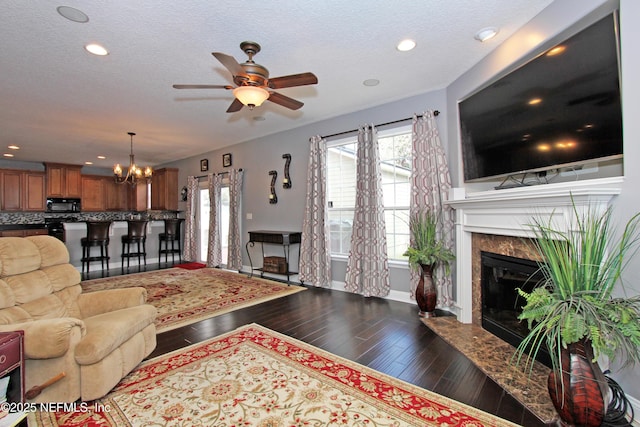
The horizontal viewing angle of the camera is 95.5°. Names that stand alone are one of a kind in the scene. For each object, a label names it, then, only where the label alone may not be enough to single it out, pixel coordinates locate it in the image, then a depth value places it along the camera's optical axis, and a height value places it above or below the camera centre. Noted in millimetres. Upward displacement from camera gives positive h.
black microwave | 8078 +344
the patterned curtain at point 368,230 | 4129 -221
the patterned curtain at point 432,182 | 3559 +413
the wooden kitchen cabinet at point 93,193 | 8656 +713
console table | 5008 -410
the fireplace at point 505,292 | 2443 -740
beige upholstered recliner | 1778 -752
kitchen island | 6412 -558
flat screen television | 1835 +797
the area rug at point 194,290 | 3541 -1172
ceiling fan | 2445 +1178
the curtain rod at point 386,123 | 3733 +1320
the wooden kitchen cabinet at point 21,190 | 7516 +714
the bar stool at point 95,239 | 6117 -483
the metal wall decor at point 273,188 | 5652 +543
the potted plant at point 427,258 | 3297 -491
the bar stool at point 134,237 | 6762 -493
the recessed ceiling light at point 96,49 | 2726 +1610
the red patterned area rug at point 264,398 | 1698 -1193
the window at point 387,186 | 4172 +451
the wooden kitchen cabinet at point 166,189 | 8078 +779
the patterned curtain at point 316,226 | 4762 -179
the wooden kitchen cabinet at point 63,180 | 8070 +1053
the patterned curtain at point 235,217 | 6285 -24
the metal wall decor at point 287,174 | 5422 +777
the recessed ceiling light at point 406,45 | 2754 +1648
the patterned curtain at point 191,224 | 7418 -202
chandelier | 5742 +886
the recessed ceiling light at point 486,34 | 2584 +1640
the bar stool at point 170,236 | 7441 -521
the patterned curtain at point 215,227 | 6770 -258
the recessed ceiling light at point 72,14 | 2252 +1613
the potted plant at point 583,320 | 1402 -521
